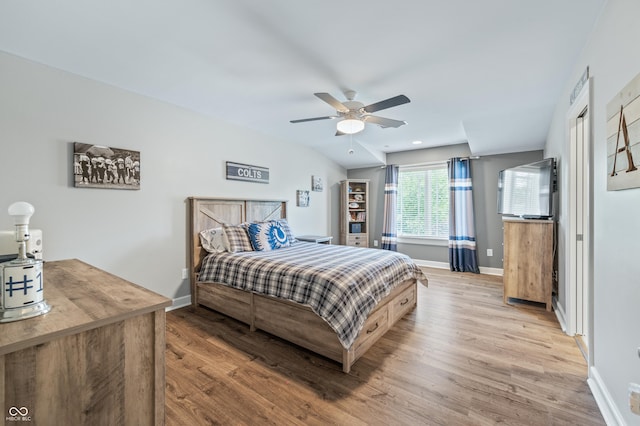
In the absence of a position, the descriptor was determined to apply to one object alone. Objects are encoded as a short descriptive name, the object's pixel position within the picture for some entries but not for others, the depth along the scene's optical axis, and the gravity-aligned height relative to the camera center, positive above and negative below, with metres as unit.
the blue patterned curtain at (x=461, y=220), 4.86 -0.14
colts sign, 3.81 +0.59
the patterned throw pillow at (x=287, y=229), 3.92 -0.26
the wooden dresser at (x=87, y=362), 0.69 -0.44
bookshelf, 5.86 +0.00
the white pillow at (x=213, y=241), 3.33 -0.37
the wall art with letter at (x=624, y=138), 1.22 +0.37
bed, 2.12 -0.84
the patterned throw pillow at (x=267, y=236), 3.42 -0.32
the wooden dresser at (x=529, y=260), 3.12 -0.57
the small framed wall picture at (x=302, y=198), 5.00 +0.26
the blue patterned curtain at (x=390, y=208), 5.68 +0.09
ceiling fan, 2.43 +1.02
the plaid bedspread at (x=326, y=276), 2.05 -0.60
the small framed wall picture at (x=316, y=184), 5.37 +0.58
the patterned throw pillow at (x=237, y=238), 3.28 -0.33
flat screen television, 3.11 +0.29
